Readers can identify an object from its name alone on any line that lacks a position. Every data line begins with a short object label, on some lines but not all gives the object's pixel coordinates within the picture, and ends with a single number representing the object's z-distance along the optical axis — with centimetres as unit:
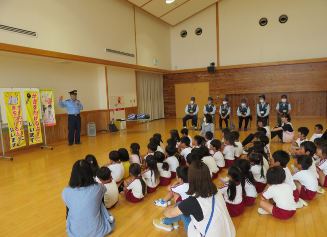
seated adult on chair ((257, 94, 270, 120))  771
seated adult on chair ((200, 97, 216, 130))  837
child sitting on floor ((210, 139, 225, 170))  383
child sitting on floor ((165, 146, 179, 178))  351
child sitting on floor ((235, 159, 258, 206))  252
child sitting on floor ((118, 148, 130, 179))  363
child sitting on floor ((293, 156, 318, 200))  276
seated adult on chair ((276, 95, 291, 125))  756
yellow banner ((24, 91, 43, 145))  586
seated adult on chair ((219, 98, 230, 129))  820
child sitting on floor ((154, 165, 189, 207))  230
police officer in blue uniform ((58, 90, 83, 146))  663
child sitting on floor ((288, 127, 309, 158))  440
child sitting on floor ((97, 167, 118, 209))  260
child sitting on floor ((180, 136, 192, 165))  392
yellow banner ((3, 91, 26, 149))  542
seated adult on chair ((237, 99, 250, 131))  803
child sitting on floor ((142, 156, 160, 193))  307
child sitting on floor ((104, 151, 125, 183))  336
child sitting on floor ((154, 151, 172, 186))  323
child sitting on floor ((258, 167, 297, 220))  233
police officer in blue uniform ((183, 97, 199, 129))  850
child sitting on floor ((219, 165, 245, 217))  232
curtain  1116
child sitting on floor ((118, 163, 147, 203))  287
